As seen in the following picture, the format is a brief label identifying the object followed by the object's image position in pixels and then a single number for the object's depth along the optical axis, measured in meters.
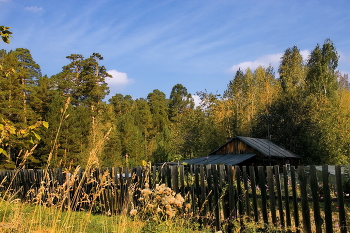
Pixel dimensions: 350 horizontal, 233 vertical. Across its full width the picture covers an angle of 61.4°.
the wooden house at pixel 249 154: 17.61
